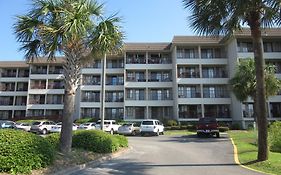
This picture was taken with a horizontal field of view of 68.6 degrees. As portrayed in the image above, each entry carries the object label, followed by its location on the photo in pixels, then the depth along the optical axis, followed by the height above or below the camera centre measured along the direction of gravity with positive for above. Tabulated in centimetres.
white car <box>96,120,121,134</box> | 2383 -188
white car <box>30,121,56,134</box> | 2443 -207
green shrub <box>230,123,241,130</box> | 2682 -204
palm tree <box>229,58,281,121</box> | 1980 +277
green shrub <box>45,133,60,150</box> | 917 -135
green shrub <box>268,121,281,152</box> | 1235 -170
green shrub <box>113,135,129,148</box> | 1260 -192
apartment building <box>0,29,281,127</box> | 2901 +435
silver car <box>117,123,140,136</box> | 2276 -212
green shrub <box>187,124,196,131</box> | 2632 -216
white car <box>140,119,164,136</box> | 2174 -180
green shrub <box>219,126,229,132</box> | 2470 -223
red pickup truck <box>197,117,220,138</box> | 1925 -157
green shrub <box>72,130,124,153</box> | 1006 -154
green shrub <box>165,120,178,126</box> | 2863 -179
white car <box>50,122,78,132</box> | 2430 -217
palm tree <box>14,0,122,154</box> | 854 +312
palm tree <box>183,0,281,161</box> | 845 +394
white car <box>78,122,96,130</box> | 2348 -187
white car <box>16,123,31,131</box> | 2490 -204
